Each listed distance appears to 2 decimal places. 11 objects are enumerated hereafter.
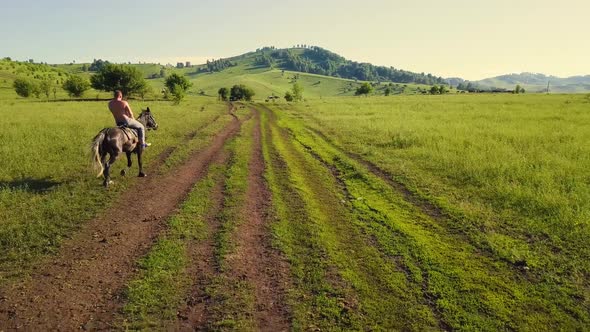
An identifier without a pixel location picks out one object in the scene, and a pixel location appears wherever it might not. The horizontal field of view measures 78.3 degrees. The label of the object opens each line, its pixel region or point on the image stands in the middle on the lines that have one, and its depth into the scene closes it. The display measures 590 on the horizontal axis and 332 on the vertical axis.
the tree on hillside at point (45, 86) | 78.25
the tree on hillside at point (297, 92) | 114.69
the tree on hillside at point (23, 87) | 75.19
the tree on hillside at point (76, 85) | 79.62
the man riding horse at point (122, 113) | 15.03
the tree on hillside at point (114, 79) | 84.62
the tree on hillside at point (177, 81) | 95.36
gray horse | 13.41
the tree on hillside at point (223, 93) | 123.62
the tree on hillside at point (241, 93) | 118.88
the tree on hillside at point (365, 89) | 140.38
